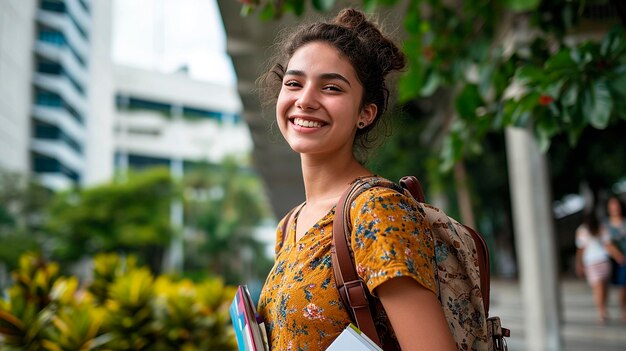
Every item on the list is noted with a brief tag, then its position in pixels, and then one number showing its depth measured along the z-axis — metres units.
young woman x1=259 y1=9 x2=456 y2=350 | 1.19
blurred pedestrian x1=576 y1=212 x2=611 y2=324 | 7.74
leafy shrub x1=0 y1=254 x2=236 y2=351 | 4.29
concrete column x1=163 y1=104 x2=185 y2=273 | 50.75
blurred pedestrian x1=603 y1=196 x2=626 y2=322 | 7.80
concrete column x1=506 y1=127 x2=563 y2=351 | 6.43
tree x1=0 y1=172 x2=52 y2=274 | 41.50
